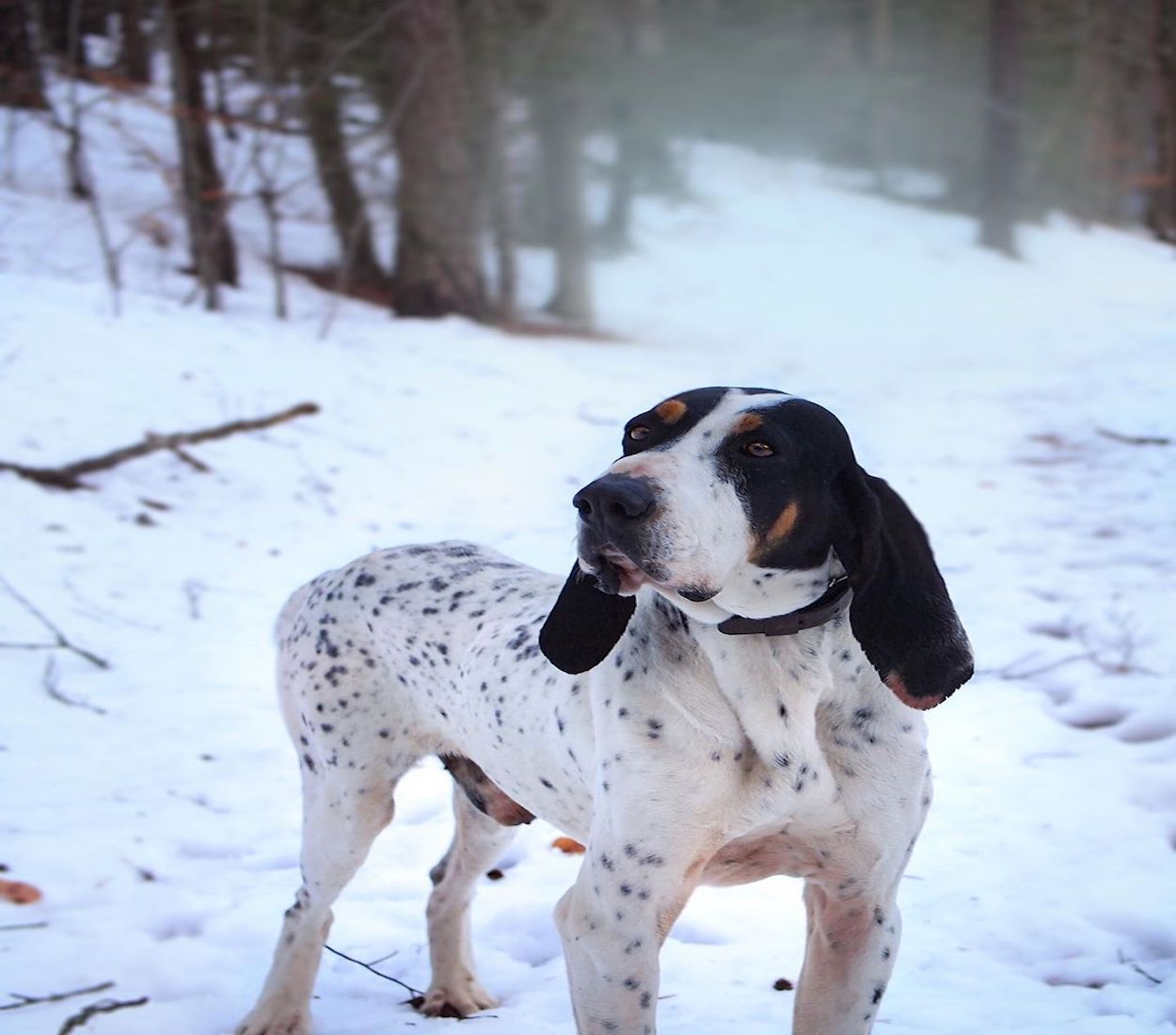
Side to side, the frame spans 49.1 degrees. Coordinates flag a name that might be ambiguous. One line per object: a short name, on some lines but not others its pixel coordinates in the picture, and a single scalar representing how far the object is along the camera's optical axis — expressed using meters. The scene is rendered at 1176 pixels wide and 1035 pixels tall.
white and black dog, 2.43
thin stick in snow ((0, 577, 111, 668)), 5.63
